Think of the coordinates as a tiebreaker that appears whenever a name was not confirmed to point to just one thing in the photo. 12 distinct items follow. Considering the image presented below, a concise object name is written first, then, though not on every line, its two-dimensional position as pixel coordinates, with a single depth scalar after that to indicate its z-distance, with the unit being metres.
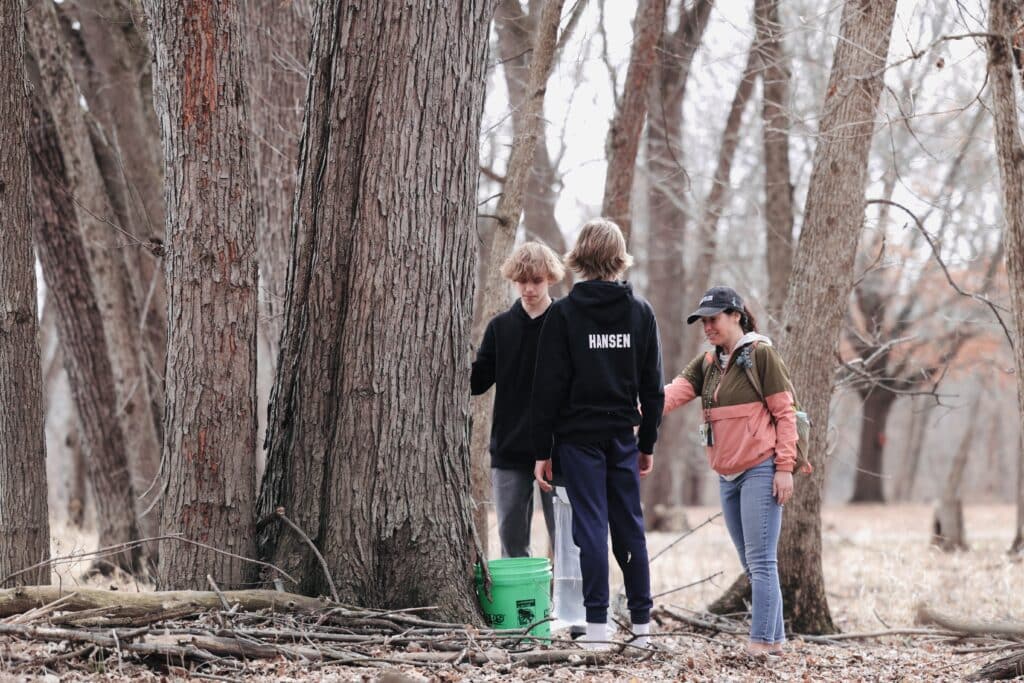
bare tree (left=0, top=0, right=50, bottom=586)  9.77
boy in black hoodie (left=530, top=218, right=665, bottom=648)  9.47
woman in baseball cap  9.80
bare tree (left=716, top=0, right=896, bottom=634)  13.29
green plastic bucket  9.54
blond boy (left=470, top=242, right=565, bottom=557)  10.44
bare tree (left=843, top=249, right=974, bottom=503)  38.41
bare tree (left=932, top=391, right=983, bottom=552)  24.08
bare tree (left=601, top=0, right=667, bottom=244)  16.95
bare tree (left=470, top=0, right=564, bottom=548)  13.08
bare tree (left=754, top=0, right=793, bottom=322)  19.37
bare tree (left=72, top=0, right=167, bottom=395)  18.70
